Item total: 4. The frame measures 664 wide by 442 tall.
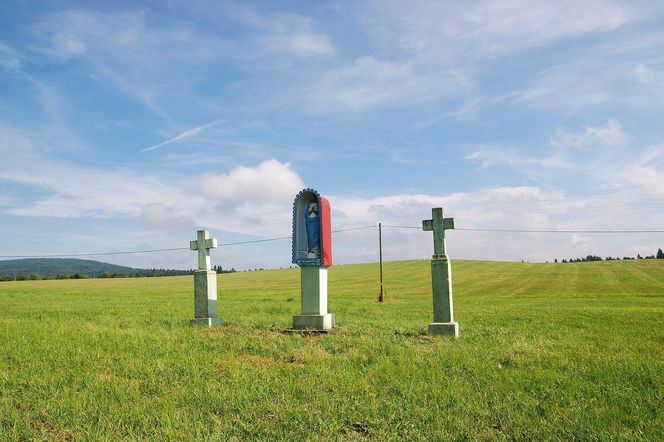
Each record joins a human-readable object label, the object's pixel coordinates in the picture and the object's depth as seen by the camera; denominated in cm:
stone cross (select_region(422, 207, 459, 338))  1227
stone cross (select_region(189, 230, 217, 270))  1536
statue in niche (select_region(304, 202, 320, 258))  1359
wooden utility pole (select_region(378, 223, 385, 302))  4100
